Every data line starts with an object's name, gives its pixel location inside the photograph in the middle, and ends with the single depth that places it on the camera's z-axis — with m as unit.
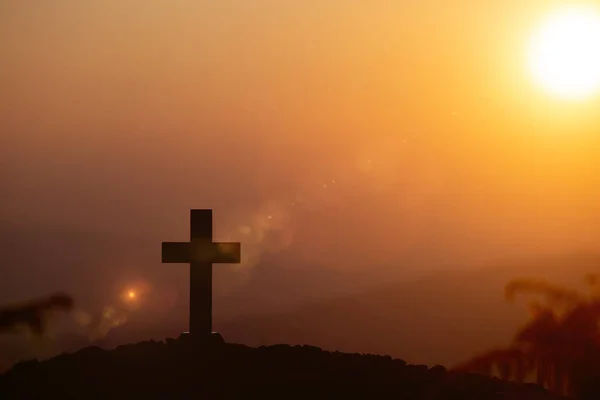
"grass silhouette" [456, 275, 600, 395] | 16.94
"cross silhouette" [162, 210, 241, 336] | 18.44
